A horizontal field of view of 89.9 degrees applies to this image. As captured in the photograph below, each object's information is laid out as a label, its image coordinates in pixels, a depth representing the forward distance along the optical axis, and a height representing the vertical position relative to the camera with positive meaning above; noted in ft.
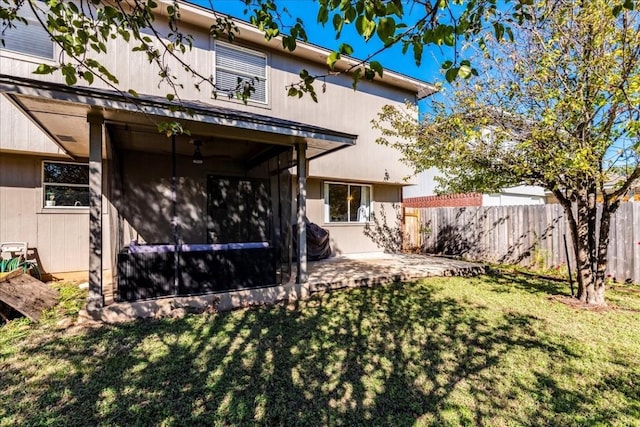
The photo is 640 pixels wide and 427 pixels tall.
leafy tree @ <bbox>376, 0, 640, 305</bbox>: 13.58 +4.76
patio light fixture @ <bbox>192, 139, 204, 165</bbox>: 19.95 +4.02
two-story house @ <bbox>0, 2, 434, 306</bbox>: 15.11 +3.75
